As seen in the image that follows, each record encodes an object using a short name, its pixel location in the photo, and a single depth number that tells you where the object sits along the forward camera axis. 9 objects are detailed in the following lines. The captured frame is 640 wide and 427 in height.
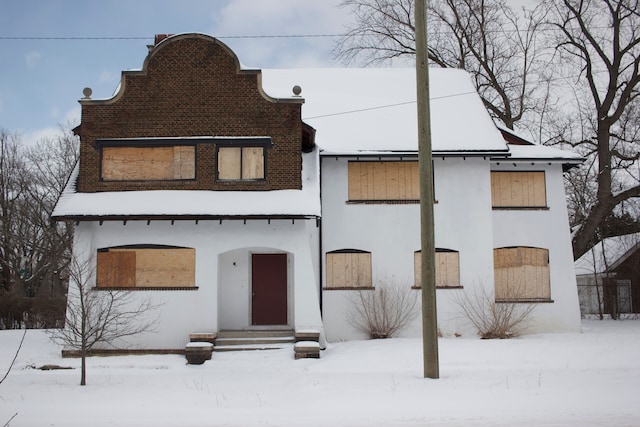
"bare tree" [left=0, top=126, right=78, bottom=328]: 37.38
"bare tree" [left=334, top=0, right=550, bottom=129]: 32.78
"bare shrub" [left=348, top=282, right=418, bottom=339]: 20.41
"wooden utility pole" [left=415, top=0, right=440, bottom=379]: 12.75
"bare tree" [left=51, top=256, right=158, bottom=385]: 17.56
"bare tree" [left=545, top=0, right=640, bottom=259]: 28.09
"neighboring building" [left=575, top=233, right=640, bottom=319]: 31.20
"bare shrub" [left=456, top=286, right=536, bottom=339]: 20.22
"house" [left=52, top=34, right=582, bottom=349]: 18.23
